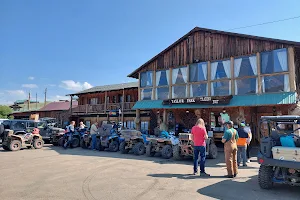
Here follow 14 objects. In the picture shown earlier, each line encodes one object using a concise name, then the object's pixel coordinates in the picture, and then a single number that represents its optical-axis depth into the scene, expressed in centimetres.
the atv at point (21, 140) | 1381
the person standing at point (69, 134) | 1509
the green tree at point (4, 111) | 4417
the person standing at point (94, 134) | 1425
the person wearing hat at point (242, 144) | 900
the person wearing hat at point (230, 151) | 700
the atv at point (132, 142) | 1202
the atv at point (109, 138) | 1368
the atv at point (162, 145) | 1071
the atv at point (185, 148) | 1002
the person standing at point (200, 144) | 736
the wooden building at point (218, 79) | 1260
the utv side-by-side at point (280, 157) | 534
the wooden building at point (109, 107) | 2423
